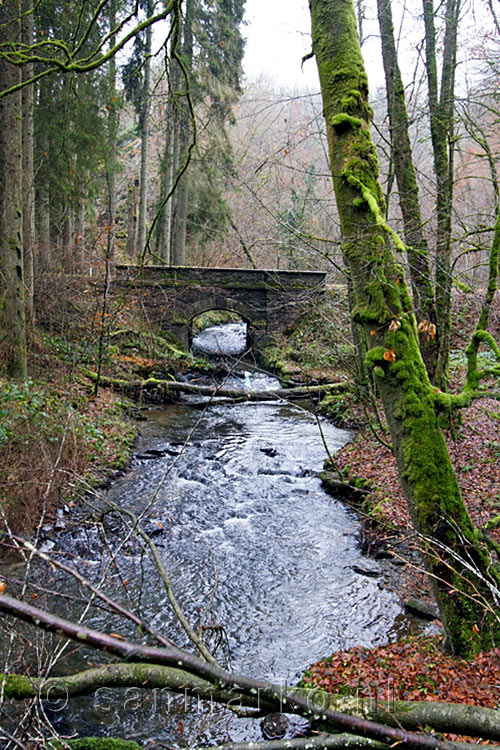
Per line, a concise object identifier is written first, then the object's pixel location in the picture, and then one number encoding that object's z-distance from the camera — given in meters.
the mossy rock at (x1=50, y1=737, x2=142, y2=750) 3.15
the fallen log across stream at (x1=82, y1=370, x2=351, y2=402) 13.91
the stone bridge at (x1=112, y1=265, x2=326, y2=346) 19.78
